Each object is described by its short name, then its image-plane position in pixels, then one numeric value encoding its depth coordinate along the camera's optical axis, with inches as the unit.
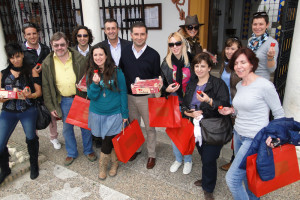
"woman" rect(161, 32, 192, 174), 111.0
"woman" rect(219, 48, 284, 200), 78.6
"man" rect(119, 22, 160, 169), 113.7
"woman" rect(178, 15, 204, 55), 129.9
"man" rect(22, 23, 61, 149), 133.5
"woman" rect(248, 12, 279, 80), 111.9
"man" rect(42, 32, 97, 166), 119.2
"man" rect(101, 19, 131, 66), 128.5
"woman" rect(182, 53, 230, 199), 93.8
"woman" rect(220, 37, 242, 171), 109.6
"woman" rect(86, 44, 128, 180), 108.3
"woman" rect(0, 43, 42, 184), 109.2
